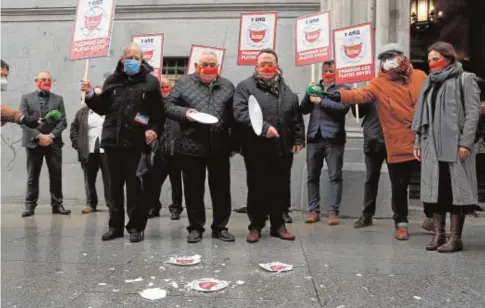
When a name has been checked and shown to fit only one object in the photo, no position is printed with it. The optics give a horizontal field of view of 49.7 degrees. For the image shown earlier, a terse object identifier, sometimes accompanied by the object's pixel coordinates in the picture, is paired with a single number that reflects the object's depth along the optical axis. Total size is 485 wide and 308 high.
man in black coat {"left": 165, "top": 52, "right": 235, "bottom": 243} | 5.26
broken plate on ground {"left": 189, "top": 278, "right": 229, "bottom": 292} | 3.65
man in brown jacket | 5.55
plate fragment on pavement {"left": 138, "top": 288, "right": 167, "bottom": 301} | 3.49
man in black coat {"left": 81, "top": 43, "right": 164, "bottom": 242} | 5.29
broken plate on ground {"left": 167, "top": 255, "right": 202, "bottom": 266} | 4.35
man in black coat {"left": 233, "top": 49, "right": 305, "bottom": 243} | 5.31
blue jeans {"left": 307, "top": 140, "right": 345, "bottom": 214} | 6.63
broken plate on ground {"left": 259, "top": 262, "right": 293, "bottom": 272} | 4.18
